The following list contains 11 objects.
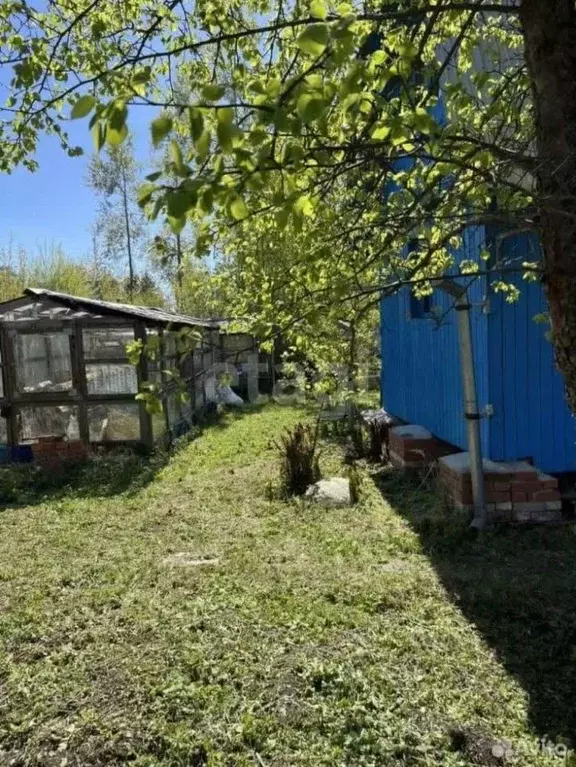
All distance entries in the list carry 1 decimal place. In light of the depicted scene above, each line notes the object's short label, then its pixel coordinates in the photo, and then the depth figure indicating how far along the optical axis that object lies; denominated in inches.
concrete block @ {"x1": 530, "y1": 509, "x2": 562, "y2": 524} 185.0
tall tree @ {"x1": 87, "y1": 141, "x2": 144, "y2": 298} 924.0
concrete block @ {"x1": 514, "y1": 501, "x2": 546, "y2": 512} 185.2
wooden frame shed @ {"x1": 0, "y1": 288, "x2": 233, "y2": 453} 318.7
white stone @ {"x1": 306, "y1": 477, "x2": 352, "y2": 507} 221.7
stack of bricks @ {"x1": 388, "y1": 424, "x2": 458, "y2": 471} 247.4
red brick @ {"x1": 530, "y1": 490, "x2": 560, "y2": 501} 185.2
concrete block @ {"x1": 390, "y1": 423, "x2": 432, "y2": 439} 257.3
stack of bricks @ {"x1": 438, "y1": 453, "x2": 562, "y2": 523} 184.9
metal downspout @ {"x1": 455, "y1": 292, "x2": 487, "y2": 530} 180.7
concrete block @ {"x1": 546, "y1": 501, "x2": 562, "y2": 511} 185.6
